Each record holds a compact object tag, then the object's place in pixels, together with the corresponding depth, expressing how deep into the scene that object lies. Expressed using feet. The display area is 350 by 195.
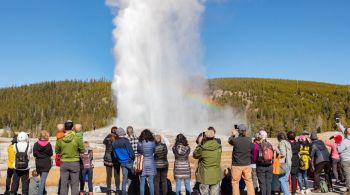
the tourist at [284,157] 29.63
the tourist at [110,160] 30.41
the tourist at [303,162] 33.22
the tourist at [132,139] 30.47
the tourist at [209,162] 26.22
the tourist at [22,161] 29.27
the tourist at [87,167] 30.48
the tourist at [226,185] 31.32
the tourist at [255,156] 28.37
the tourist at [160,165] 28.66
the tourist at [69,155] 25.94
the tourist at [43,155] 28.55
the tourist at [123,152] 28.91
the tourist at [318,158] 33.58
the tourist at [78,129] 29.17
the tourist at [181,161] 28.27
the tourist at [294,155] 31.12
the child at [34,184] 31.09
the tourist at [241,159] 27.12
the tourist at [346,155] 31.42
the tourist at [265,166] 27.89
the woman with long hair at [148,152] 27.91
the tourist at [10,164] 30.19
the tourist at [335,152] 34.94
